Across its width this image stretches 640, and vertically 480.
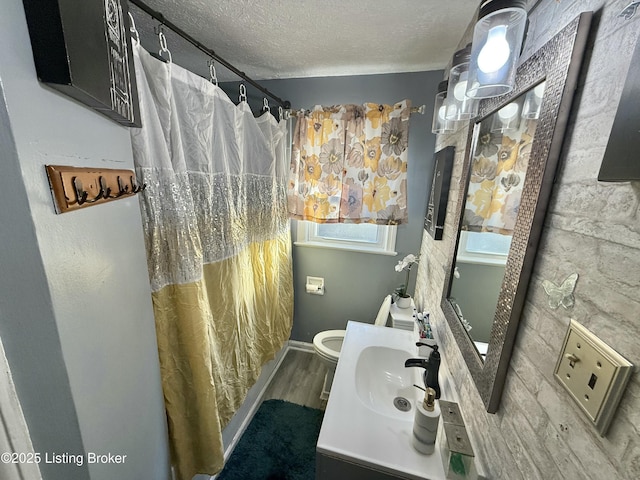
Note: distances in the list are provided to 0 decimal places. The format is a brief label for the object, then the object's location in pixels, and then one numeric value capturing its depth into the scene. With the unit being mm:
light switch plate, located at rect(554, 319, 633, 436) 323
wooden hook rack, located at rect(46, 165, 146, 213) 445
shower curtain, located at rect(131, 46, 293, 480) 854
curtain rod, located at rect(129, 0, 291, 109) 789
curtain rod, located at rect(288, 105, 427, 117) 1588
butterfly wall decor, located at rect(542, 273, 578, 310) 417
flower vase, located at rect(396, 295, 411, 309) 1634
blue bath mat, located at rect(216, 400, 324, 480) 1325
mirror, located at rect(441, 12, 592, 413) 477
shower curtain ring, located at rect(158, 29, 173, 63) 881
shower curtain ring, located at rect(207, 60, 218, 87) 1129
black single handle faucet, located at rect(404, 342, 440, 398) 861
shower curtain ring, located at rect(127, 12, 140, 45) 769
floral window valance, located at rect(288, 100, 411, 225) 1665
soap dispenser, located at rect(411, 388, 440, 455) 734
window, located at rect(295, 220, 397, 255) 1907
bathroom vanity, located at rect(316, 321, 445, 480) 710
